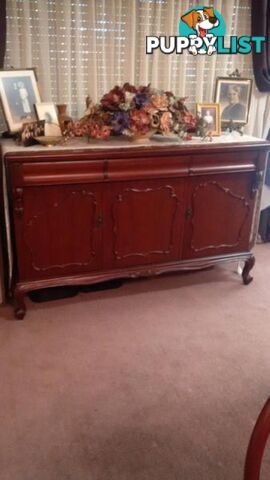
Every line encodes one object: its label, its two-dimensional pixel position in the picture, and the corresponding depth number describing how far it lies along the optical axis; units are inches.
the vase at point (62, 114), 88.8
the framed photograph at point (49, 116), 86.2
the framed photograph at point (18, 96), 84.4
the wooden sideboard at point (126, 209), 81.2
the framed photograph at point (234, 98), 105.6
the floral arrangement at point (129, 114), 84.8
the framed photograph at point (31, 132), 80.7
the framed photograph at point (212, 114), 98.9
